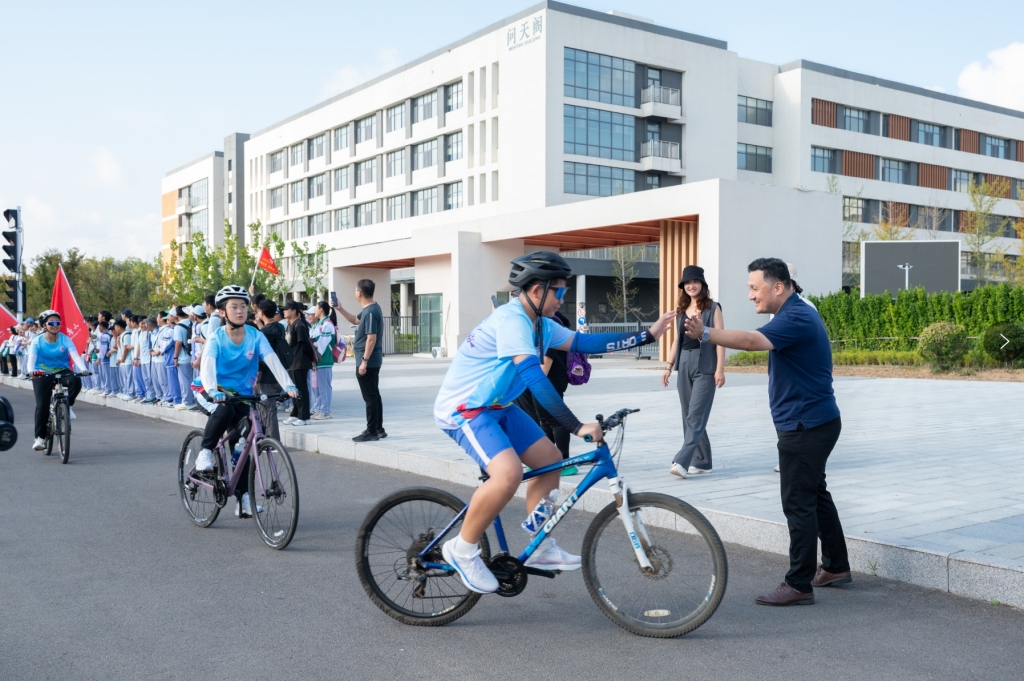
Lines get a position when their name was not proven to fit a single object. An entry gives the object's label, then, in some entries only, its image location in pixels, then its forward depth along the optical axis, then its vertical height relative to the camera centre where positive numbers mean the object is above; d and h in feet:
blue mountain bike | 14.17 -3.81
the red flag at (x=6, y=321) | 67.94 -0.05
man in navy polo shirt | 16.14 -1.67
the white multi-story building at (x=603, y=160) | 93.71 +33.80
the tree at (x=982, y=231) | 167.32 +17.23
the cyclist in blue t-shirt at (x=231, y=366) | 22.54 -1.12
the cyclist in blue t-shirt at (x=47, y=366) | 36.50 -1.79
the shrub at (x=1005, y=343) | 69.51 -1.56
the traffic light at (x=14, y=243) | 72.49 +6.14
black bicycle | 34.88 -3.74
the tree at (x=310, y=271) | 164.90 +9.21
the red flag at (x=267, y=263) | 90.87 +5.75
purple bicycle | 20.63 -3.83
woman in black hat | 26.31 -1.80
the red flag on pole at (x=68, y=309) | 55.21 +0.70
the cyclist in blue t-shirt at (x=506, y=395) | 14.26 -1.18
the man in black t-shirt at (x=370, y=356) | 36.94 -1.40
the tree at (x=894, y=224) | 164.68 +20.55
